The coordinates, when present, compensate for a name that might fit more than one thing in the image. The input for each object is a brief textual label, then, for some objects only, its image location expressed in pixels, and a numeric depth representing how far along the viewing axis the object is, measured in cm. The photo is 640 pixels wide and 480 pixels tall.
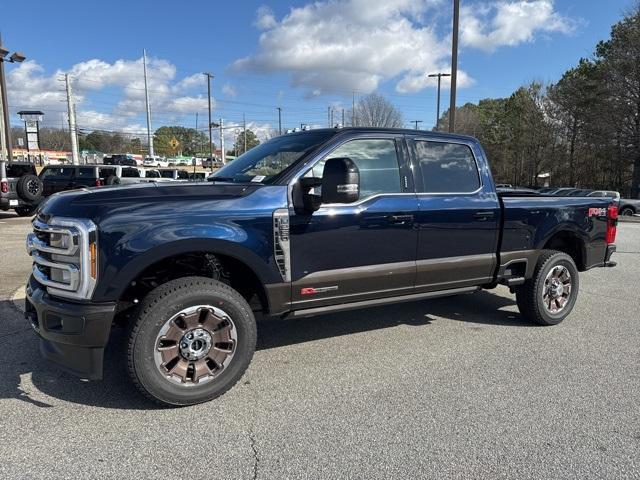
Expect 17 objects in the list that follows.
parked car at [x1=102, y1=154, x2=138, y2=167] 5579
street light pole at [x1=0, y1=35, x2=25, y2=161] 2223
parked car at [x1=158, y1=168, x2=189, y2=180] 2614
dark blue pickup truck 325
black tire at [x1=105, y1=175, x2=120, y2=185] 1992
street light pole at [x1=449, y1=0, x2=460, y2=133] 1792
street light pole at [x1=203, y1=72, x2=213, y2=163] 6406
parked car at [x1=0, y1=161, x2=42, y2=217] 1509
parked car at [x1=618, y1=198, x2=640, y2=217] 2395
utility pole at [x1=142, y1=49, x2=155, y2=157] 6912
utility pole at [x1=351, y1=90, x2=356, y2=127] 4321
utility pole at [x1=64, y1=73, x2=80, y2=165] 5241
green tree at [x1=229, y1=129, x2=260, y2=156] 12002
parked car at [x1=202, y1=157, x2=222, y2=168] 8244
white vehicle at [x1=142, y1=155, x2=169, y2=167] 7414
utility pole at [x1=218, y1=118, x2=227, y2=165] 7316
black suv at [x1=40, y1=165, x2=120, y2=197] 1958
